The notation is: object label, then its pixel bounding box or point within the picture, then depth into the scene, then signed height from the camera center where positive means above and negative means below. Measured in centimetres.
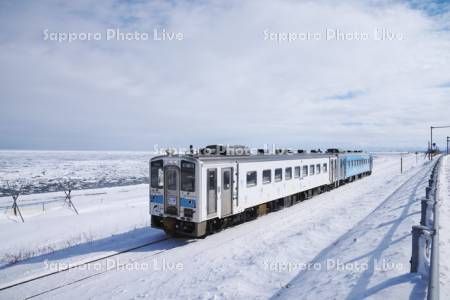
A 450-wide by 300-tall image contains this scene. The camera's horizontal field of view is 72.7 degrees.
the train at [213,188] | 1062 -153
